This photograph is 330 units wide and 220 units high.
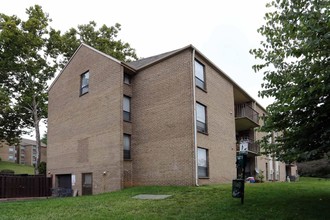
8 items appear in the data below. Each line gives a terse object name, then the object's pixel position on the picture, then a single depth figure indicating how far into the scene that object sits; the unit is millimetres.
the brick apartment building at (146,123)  18438
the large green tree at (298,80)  6953
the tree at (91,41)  33378
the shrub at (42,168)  29325
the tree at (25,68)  29938
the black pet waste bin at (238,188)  10625
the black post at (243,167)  10734
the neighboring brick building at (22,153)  78812
